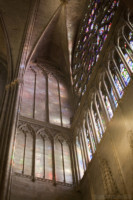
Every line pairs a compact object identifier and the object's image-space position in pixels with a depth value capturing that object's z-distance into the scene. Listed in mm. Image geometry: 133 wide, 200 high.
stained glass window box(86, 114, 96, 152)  10589
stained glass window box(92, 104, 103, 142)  10070
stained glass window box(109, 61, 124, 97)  8997
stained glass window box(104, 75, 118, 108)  9411
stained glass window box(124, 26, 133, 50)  9280
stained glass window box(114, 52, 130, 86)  8897
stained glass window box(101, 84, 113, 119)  9677
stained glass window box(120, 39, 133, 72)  8870
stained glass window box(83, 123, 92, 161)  10931
